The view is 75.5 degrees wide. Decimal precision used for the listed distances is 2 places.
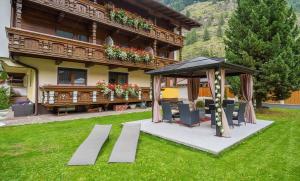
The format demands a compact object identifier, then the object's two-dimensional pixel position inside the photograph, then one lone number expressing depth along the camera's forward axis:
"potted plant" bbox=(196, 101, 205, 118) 12.55
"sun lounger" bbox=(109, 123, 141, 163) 4.87
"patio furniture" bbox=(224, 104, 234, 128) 7.49
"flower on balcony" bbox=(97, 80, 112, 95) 13.05
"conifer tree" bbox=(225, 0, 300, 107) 12.60
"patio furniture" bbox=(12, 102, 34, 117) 11.05
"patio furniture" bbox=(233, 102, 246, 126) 8.32
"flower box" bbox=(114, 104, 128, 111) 14.30
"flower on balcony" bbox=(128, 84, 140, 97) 14.61
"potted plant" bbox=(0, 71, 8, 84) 6.86
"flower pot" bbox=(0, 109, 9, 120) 9.33
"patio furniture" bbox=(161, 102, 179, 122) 9.26
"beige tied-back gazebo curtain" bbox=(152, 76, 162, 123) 9.60
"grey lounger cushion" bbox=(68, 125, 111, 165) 4.68
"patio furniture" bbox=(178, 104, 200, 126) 8.17
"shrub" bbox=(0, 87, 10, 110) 8.61
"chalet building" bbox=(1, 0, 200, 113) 10.90
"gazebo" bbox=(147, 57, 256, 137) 6.80
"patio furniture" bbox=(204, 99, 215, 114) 11.18
